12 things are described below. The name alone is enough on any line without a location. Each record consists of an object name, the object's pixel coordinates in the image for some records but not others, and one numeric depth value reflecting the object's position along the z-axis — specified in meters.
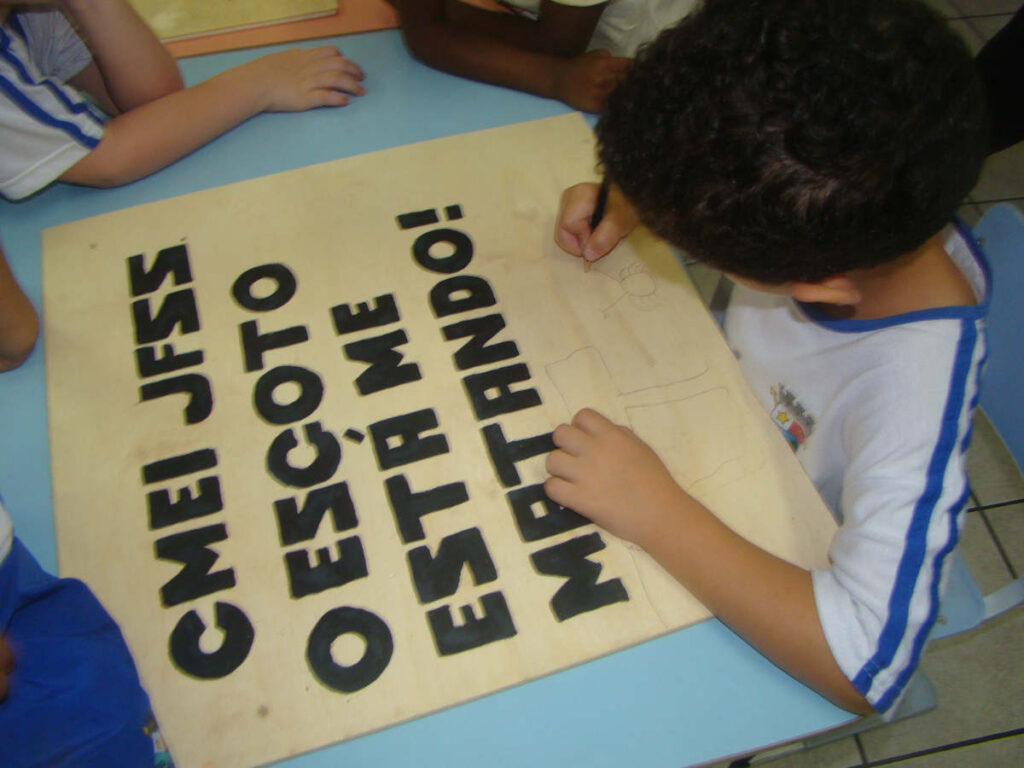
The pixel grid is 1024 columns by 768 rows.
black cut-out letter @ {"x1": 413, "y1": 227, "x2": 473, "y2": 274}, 0.74
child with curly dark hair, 0.44
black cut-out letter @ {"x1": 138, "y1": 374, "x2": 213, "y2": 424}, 0.65
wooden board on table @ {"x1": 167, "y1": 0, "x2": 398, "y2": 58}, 0.94
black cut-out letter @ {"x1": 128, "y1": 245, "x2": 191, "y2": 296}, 0.72
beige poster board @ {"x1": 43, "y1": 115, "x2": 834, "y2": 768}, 0.54
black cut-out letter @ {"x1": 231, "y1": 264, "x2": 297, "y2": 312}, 0.72
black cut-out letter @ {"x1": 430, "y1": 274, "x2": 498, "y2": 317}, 0.72
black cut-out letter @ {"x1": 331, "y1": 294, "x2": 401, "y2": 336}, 0.70
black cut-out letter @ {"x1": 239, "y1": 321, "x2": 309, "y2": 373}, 0.68
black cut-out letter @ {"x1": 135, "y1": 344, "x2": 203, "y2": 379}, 0.67
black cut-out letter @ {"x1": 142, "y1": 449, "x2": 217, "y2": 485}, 0.62
